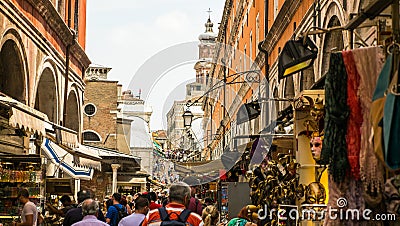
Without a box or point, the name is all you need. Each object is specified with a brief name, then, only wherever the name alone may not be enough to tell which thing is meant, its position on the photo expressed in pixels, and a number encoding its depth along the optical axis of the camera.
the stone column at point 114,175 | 32.38
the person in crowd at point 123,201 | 17.43
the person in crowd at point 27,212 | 12.42
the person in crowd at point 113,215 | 14.72
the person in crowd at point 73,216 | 11.60
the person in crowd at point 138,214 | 10.65
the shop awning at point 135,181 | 36.84
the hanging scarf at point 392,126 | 4.63
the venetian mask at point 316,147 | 8.12
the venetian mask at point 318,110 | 8.48
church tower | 102.72
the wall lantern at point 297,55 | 8.31
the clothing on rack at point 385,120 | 4.64
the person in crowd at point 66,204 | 14.73
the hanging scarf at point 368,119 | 5.89
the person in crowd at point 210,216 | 11.19
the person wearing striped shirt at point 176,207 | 7.93
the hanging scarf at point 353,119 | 6.09
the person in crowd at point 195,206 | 14.37
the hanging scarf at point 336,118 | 6.19
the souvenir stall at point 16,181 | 14.55
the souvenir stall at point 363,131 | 4.89
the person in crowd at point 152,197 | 16.95
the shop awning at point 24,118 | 12.04
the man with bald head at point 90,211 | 9.35
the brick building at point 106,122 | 39.19
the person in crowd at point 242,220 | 9.84
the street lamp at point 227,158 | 21.52
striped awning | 18.00
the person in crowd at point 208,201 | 20.66
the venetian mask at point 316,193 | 8.96
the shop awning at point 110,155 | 29.54
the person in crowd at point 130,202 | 22.64
